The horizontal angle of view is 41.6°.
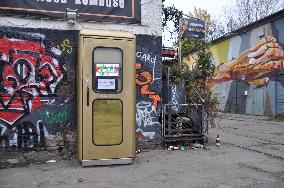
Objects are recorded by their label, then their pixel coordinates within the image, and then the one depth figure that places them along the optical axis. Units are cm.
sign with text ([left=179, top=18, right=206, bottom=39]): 1092
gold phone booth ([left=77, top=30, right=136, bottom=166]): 687
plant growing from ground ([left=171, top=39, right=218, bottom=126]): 951
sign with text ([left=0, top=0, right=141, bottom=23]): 736
